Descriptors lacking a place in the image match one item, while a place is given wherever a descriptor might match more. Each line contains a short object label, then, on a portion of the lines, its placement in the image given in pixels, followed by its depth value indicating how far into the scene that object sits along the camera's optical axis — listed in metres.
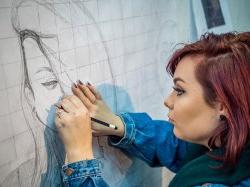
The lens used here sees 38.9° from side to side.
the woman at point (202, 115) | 0.62
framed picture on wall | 1.02
